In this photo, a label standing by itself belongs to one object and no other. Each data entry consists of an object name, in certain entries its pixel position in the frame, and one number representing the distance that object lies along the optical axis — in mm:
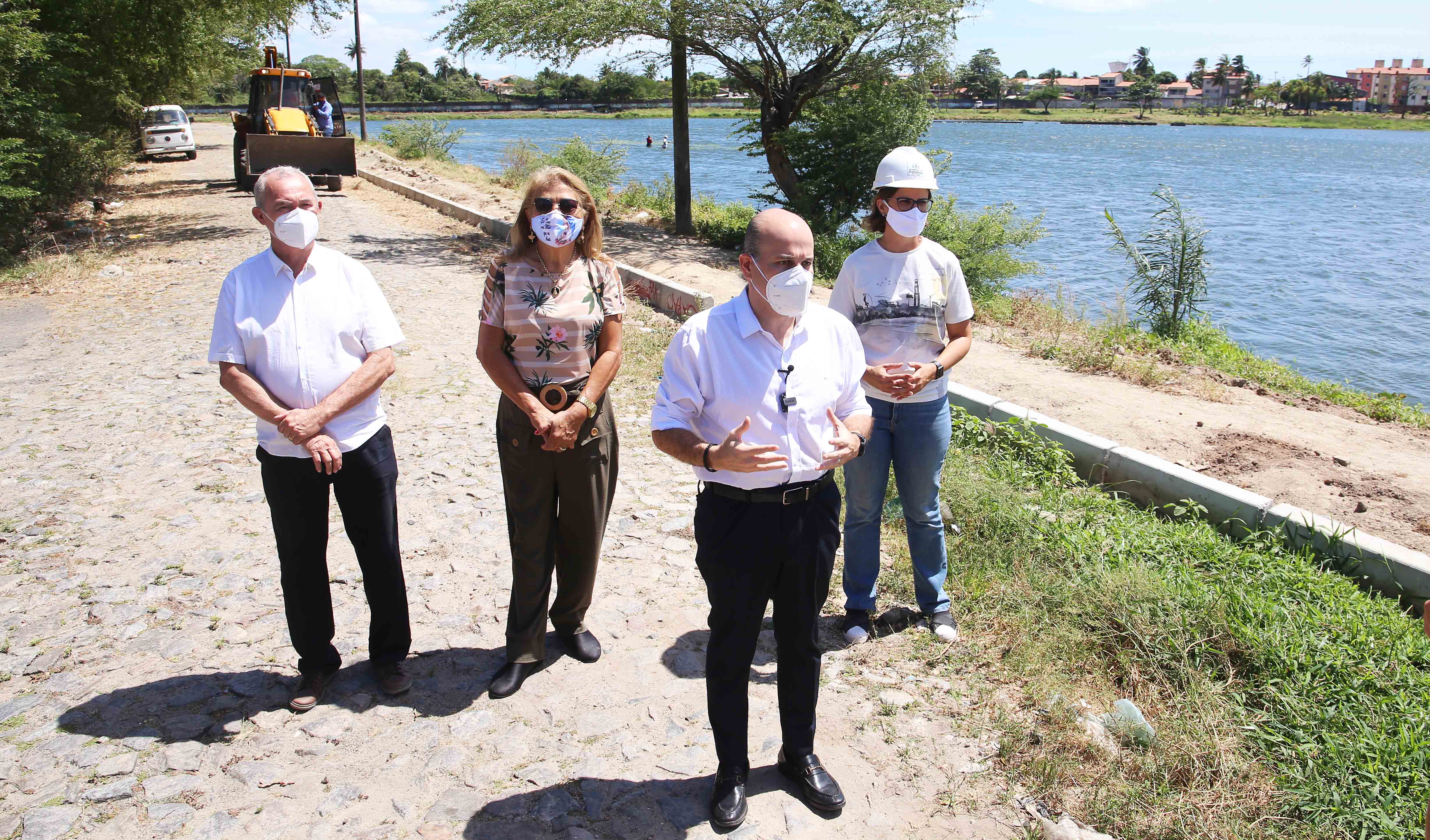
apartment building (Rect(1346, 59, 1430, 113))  151500
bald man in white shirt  2746
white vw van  28750
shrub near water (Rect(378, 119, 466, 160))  30906
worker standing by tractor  22031
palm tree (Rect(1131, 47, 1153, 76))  163375
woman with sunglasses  3473
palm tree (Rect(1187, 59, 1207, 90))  160125
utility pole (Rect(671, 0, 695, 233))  15289
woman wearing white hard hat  3777
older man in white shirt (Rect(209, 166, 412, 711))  3277
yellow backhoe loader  18828
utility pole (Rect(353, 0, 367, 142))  38281
